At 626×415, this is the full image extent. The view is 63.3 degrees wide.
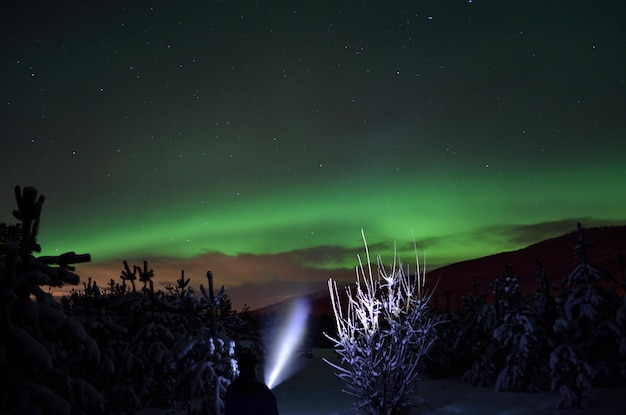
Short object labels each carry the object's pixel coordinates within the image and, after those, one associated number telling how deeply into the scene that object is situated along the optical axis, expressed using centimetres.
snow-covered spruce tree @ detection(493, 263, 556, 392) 2227
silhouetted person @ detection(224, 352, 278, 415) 512
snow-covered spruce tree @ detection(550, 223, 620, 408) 1767
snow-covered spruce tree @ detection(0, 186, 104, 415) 510
